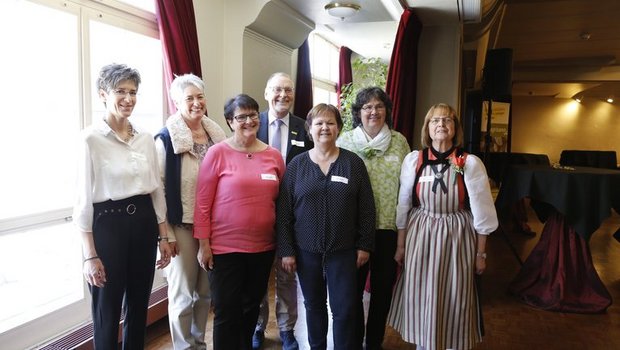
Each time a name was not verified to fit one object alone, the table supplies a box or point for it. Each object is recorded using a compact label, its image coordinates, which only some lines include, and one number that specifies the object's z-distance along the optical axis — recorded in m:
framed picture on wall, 4.91
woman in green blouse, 2.27
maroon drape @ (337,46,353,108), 6.95
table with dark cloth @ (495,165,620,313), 3.23
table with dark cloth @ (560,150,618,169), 9.84
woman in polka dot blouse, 1.96
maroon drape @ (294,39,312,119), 5.20
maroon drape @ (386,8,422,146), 4.12
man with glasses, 2.47
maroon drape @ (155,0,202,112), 2.63
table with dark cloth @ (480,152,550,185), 5.06
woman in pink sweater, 1.99
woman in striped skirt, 2.09
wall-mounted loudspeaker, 5.32
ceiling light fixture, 3.76
